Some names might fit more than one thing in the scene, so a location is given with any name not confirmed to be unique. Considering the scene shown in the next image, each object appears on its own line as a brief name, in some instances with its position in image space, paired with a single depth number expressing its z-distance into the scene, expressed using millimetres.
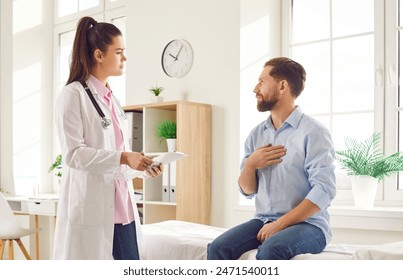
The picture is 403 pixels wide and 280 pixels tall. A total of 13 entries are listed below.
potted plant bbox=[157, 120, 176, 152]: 3865
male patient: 2102
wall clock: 4094
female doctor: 1964
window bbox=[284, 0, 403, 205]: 3373
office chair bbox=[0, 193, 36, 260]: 4270
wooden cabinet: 3719
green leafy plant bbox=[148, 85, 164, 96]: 4109
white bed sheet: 2279
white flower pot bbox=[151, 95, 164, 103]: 4056
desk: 4465
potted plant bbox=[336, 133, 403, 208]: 3154
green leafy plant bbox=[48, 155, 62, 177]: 4845
